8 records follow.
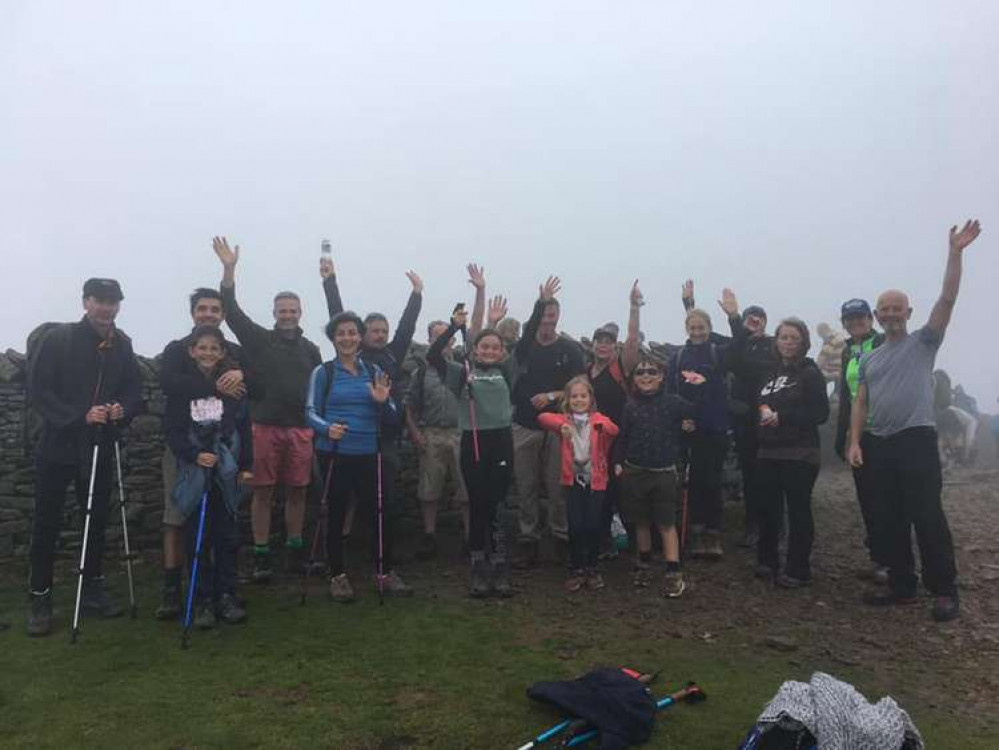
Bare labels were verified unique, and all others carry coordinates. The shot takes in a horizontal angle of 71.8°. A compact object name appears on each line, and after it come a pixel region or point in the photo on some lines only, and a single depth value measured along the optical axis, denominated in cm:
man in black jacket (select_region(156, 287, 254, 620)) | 598
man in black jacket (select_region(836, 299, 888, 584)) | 697
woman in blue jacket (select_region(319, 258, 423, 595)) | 753
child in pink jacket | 695
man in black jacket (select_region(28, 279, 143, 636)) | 591
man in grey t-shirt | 603
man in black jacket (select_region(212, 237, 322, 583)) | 707
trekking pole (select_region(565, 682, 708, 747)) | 431
